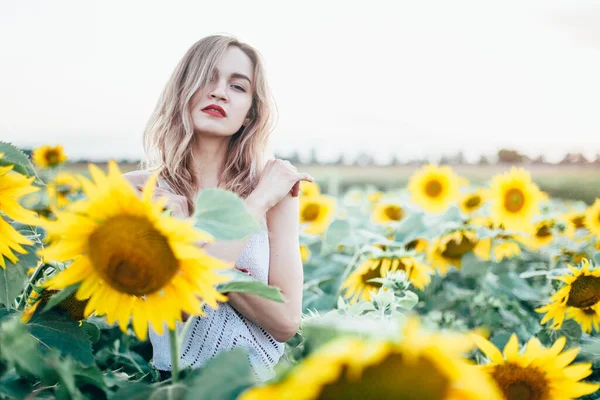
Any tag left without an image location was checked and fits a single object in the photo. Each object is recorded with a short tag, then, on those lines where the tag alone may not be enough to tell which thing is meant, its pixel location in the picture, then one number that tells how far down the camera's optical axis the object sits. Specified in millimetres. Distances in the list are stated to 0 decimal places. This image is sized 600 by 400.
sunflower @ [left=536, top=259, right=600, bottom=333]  1462
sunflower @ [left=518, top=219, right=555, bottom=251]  2998
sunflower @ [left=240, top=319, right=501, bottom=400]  401
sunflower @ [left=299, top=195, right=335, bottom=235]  3215
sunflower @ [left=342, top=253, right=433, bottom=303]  1784
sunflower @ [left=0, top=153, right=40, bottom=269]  739
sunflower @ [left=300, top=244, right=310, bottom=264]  2855
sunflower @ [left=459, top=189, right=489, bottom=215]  3426
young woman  1456
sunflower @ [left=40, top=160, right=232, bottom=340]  619
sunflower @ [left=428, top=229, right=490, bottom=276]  2298
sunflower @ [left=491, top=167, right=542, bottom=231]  3074
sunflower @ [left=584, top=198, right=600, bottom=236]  2893
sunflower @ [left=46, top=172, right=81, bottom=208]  3857
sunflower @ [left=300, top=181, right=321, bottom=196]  3553
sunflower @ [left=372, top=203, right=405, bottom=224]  3426
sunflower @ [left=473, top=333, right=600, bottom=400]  760
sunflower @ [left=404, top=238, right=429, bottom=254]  2635
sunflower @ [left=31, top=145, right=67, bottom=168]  4128
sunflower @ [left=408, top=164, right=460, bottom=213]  3656
